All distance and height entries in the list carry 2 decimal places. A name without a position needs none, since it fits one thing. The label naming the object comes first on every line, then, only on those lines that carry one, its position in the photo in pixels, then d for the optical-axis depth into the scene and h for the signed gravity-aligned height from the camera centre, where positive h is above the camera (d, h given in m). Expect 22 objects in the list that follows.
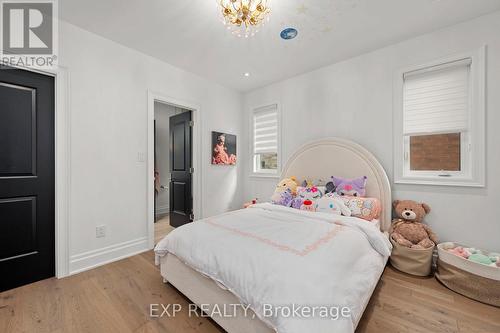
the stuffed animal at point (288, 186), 2.92 -0.28
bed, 1.07 -0.65
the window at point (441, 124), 2.09 +0.46
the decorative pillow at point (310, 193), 2.57 -0.34
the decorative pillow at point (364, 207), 2.30 -0.46
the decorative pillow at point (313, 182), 3.01 -0.24
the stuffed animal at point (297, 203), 2.59 -0.46
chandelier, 1.63 +1.24
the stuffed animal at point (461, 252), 1.94 -0.81
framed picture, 3.66 +0.31
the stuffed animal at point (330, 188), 2.74 -0.29
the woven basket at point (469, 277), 1.69 -0.96
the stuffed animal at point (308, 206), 2.48 -0.48
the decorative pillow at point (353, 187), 2.55 -0.26
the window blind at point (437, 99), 2.21 +0.75
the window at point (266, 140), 3.78 +0.48
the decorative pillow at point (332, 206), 2.31 -0.45
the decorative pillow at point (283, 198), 2.70 -0.43
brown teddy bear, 2.20 -0.66
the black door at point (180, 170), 3.51 -0.07
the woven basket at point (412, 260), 2.10 -0.96
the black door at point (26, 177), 1.90 -0.11
